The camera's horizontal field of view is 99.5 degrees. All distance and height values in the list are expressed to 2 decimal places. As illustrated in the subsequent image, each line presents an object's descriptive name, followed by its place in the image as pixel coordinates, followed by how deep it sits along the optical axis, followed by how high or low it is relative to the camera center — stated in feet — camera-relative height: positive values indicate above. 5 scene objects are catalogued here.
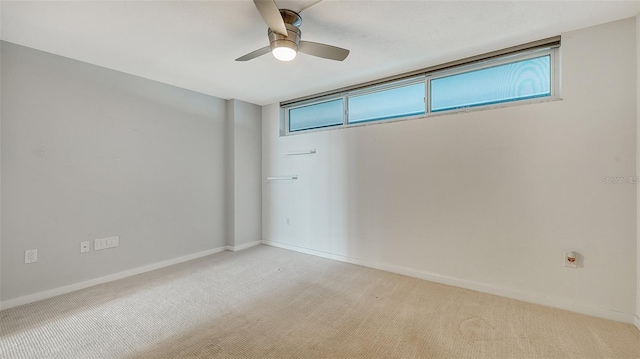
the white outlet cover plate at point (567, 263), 7.32 -2.30
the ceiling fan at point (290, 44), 5.99 +3.20
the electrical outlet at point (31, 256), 7.98 -2.28
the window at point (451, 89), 8.00 +3.21
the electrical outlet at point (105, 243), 9.34 -2.26
